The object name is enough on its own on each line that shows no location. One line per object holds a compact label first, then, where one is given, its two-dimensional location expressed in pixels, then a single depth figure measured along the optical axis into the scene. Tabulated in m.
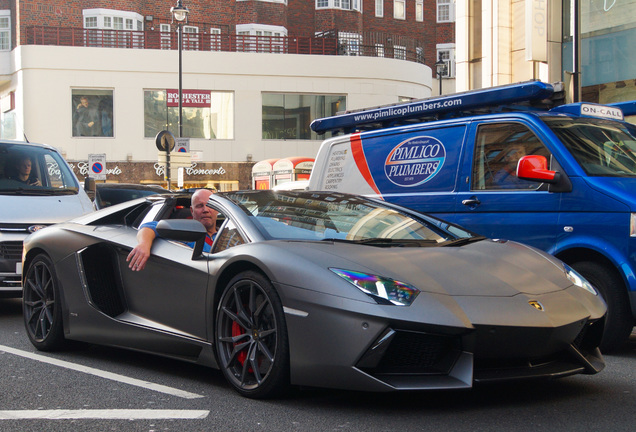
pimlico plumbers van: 6.41
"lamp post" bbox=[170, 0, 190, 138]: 28.06
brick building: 36.56
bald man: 5.58
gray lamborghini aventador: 4.16
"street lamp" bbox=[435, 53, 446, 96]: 37.44
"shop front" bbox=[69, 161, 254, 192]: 36.94
